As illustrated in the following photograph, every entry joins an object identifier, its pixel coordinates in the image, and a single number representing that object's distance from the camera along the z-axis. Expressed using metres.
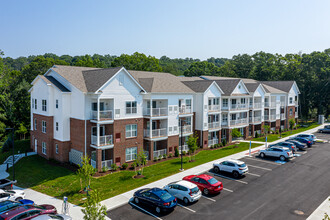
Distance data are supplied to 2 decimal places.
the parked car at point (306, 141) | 37.69
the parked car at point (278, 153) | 30.59
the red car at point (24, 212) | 15.51
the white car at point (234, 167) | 24.87
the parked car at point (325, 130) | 49.81
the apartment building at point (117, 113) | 27.88
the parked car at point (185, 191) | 19.19
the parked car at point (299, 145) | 35.84
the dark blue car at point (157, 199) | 17.62
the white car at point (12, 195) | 20.24
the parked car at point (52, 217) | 14.83
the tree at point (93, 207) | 13.02
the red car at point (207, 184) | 20.73
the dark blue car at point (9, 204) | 16.77
